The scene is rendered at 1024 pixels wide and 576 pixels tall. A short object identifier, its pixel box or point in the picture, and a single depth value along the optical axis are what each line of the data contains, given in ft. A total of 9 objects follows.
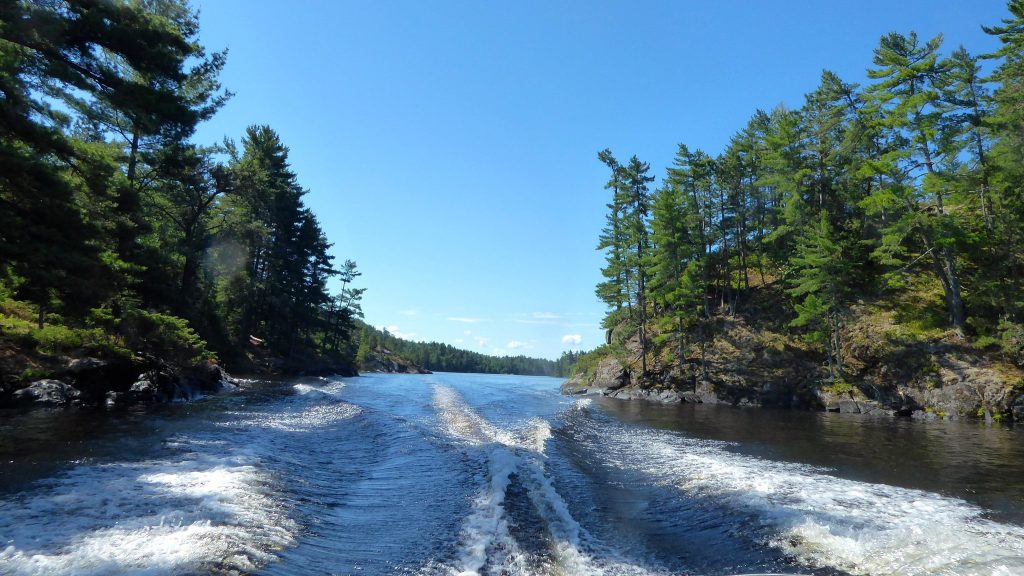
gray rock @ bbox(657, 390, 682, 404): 97.35
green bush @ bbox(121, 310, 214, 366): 58.23
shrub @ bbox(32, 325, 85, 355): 50.34
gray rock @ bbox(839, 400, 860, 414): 77.77
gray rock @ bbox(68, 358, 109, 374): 49.44
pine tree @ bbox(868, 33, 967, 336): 78.81
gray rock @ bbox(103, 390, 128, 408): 50.57
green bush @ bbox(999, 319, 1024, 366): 67.00
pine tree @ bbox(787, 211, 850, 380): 86.12
